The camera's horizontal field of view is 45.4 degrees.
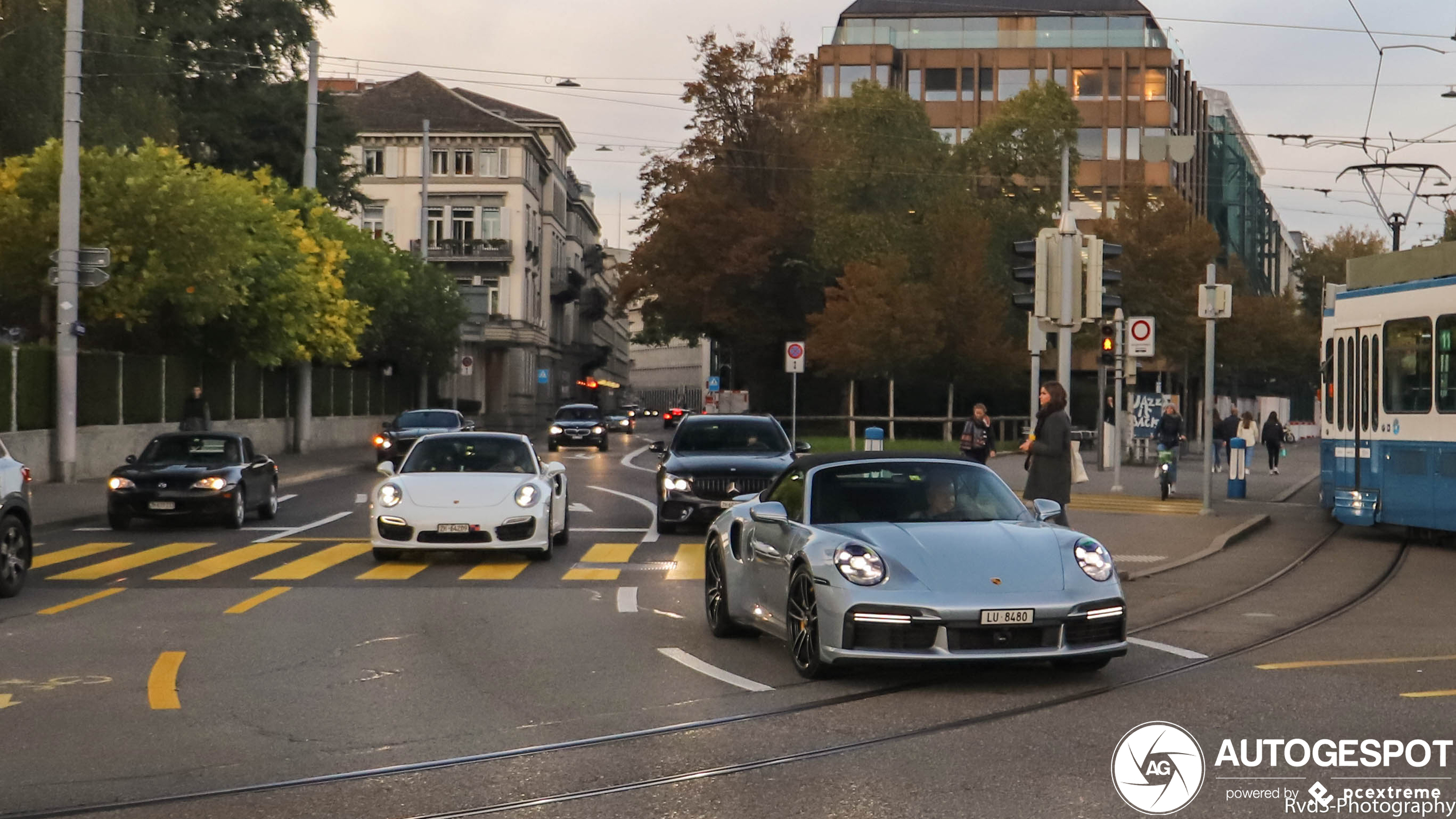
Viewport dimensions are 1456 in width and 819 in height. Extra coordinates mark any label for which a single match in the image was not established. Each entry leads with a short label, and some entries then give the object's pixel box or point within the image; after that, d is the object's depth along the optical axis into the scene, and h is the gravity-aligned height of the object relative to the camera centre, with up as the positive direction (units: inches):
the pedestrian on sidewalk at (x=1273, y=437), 1678.2 -23.5
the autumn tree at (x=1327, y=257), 3816.4 +354.0
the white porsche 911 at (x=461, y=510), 689.0 -42.7
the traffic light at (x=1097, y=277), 781.9 +62.2
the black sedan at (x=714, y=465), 840.3 -28.9
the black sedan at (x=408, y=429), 1624.0 -24.6
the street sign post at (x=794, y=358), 1600.6 +46.3
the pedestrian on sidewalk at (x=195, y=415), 1371.8 -11.9
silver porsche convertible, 361.4 -35.6
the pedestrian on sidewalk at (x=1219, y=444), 1733.5 -32.3
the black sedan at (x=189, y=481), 877.8 -41.6
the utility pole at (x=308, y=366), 1840.6 +39.5
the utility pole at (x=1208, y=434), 922.7 -11.8
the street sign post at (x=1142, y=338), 1177.4 +50.4
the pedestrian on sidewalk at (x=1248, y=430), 1625.2 -17.1
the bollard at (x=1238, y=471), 1171.9 -39.5
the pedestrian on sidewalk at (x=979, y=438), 1008.2 -16.5
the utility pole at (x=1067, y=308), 766.5 +45.3
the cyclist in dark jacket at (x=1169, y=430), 1376.7 -14.7
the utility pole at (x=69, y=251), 1148.5 +99.1
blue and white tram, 760.3 +4.2
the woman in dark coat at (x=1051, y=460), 605.6 -17.4
